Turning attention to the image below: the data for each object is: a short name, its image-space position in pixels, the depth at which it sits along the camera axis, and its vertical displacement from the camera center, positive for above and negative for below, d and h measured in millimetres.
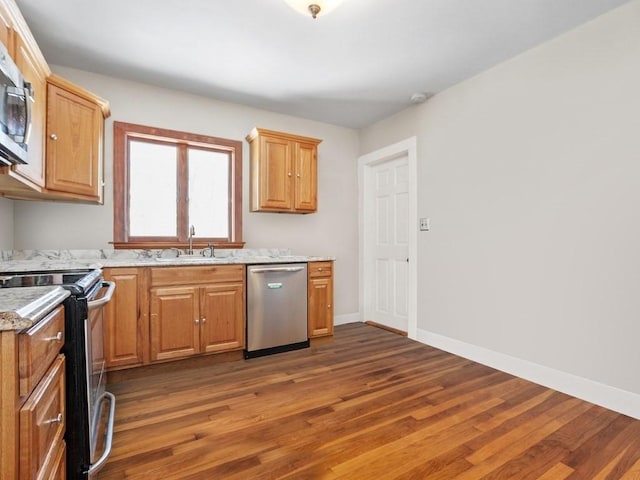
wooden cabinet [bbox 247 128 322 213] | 3469 +746
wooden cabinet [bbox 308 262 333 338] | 3369 -592
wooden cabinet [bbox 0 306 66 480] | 775 -413
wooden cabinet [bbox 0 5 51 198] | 1759 +966
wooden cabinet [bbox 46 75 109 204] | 2311 +737
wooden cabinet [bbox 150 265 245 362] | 2639 -575
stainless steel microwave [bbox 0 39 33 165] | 1357 +568
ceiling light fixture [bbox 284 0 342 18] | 1984 +1422
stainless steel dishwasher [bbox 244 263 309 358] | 3018 -630
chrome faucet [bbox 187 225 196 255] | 3225 +34
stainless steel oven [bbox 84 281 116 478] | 1330 -652
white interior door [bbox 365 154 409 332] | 3889 -38
